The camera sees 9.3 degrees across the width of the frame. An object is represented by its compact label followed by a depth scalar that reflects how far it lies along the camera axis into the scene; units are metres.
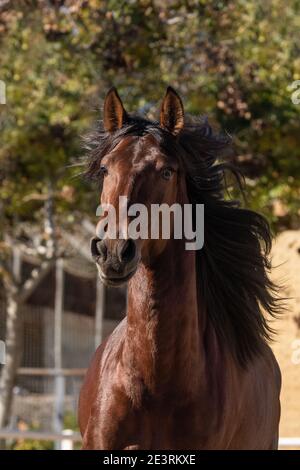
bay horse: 8.07
